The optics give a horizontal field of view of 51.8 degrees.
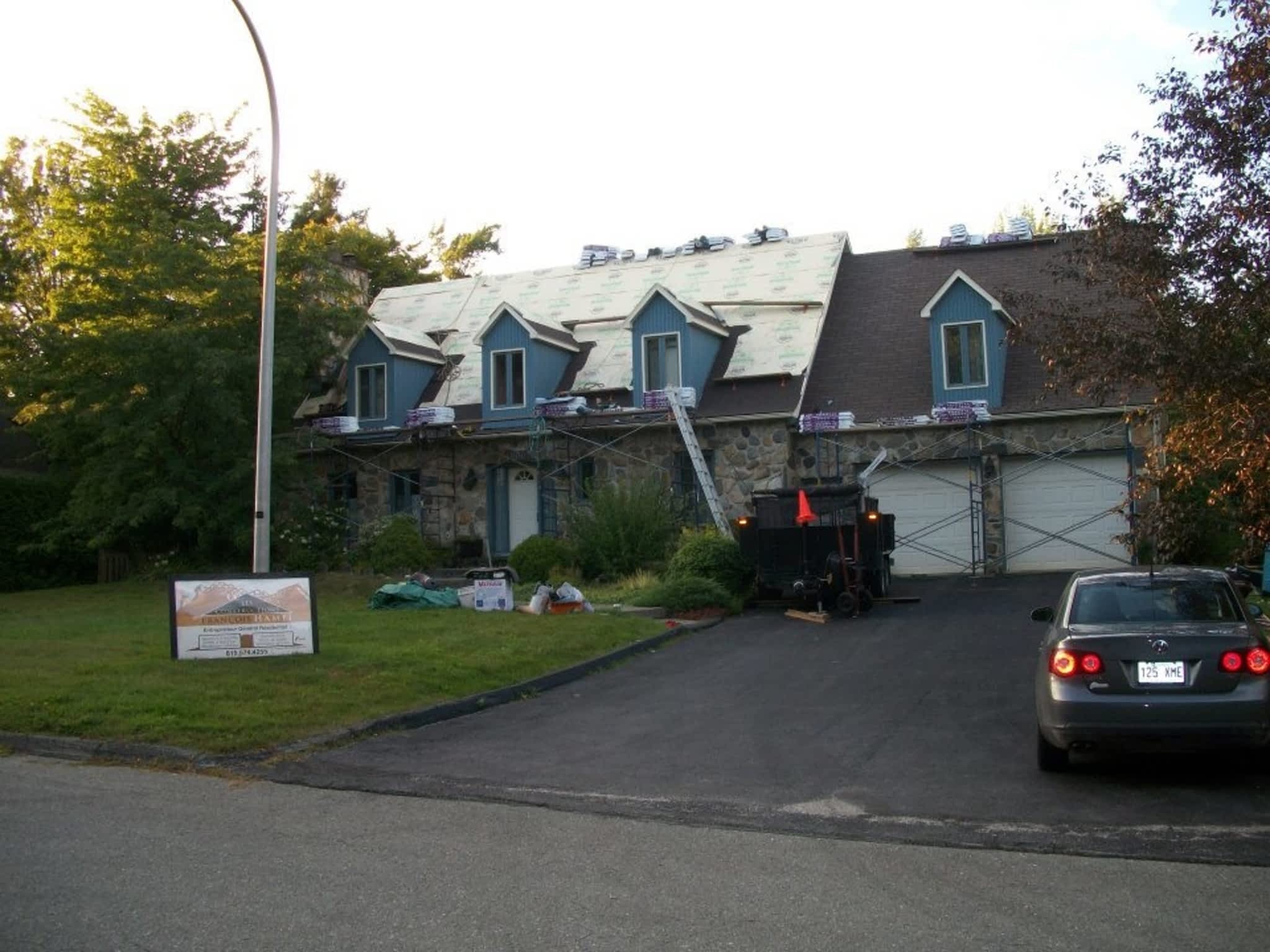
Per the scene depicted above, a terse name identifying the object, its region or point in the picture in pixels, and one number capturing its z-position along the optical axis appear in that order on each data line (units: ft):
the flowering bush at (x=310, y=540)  92.22
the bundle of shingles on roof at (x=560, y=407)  89.30
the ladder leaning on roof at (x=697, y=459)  81.97
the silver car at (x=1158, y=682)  29.40
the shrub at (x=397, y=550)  88.53
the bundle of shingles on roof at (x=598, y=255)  113.39
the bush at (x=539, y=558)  81.56
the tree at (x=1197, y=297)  35.17
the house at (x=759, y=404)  84.74
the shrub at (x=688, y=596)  68.44
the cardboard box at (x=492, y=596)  65.46
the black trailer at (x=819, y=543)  68.28
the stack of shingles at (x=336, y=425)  96.48
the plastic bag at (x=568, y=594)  64.95
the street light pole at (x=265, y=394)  52.37
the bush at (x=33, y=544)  97.35
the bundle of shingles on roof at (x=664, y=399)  85.81
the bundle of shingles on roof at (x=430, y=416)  92.99
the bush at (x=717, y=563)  71.97
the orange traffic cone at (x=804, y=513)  67.36
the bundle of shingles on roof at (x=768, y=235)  107.24
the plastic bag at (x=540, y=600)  64.08
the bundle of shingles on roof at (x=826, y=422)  84.23
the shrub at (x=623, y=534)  79.56
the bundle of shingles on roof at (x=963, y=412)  82.28
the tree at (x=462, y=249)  166.20
